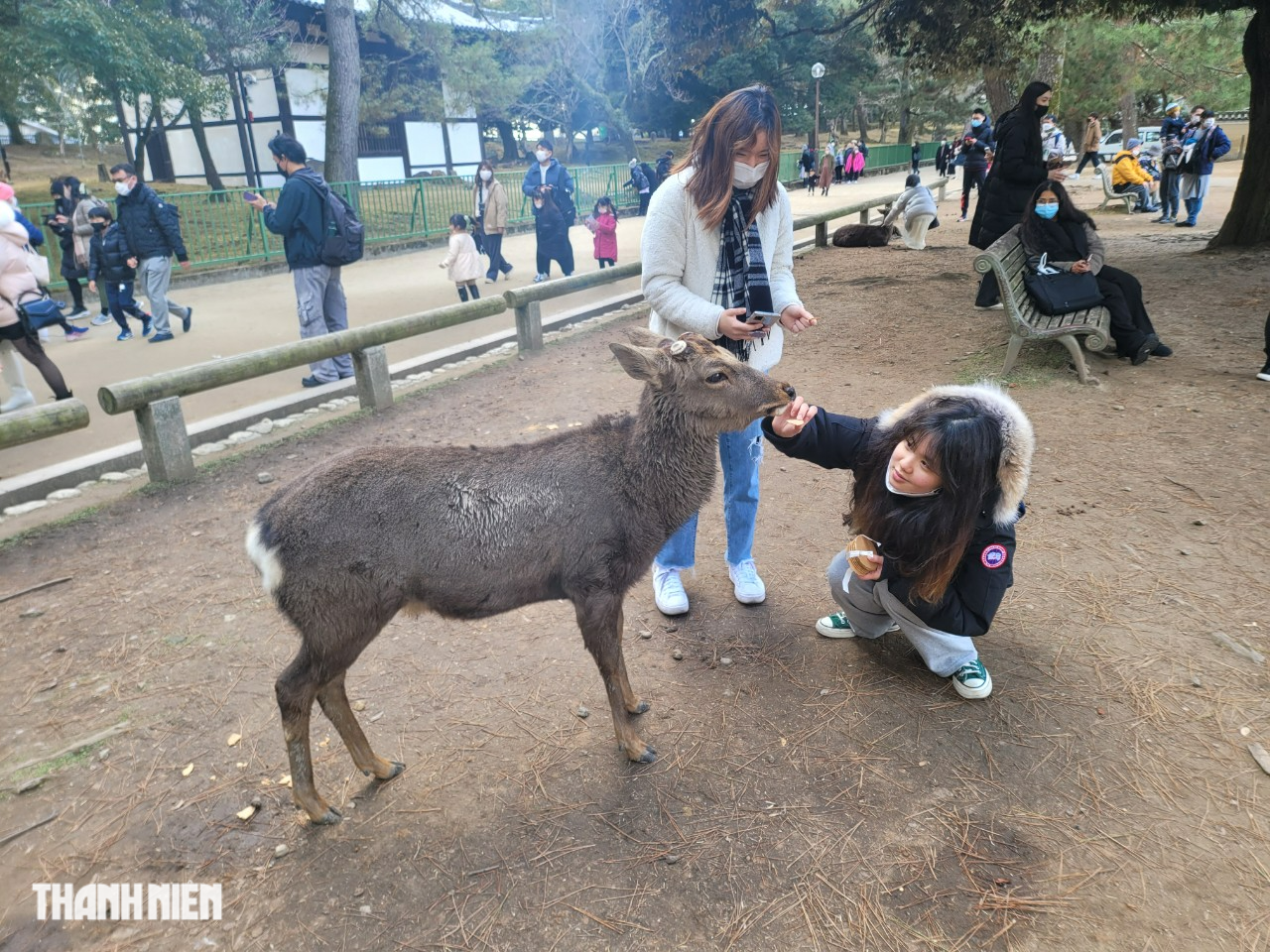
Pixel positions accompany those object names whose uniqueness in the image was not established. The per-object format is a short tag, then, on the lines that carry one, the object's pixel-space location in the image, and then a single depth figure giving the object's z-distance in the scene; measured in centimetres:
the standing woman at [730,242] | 328
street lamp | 3025
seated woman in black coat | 702
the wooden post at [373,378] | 705
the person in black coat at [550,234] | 1249
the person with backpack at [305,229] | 757
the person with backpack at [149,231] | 952
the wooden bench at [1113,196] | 1748
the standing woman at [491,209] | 1337
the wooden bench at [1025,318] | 675
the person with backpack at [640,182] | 2042
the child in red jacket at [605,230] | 1335
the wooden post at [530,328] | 895
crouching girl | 283
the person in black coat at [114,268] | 970
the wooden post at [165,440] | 553
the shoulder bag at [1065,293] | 691
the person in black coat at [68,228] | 1102
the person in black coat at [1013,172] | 830
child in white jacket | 1141
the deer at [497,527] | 263
